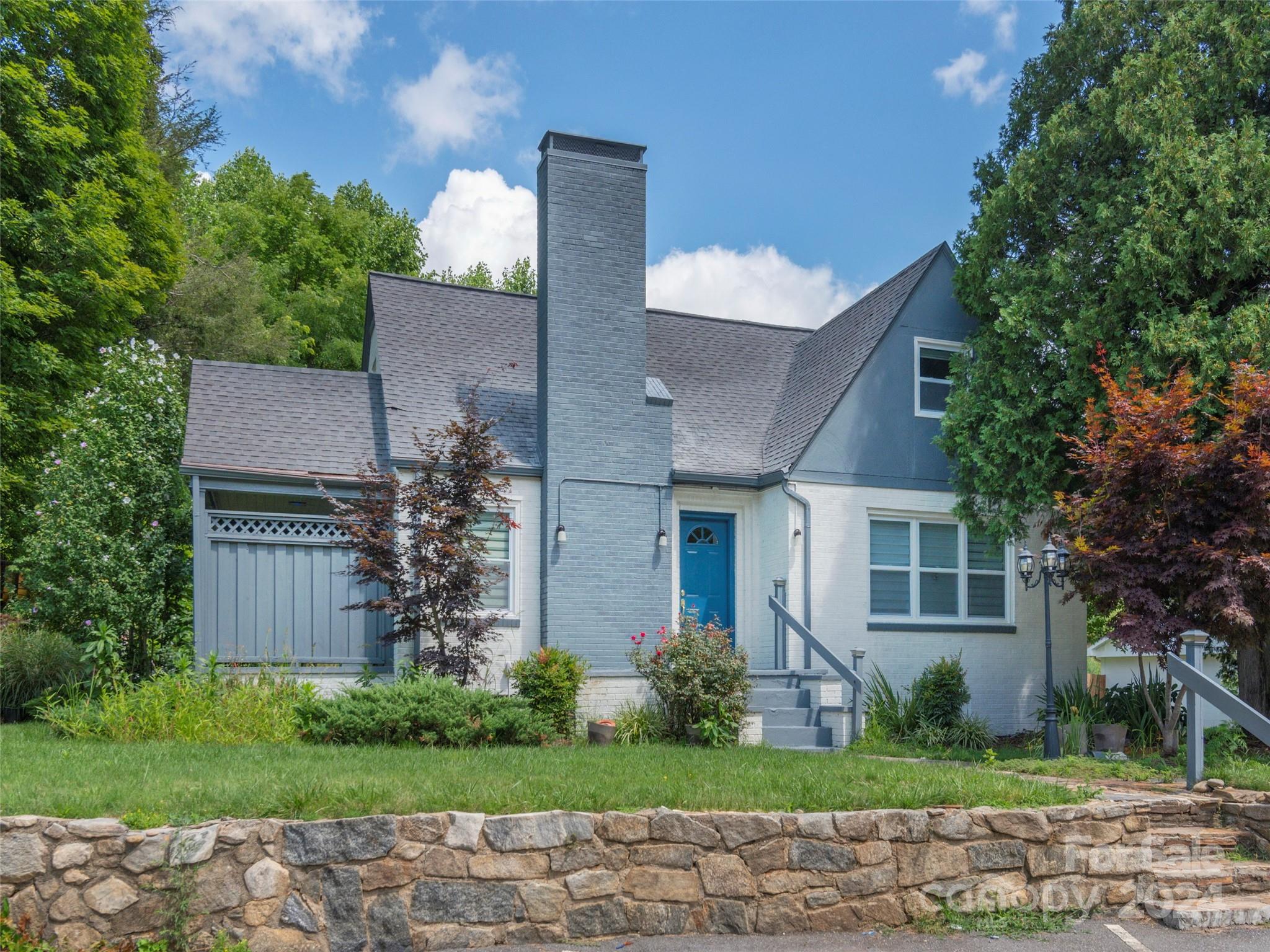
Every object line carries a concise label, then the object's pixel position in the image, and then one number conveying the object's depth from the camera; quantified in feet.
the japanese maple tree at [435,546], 35.47
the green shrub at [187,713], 29.58
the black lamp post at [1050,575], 34.65
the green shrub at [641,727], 35.96
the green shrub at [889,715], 40.27
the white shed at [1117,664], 58.13
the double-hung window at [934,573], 45.55
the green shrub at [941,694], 41.60
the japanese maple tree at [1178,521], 30.78
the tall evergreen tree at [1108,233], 36.11
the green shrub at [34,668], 37.17
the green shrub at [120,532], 39.68
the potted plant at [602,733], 35.55
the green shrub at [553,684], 36.27
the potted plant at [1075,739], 36.83
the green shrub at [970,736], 40.29
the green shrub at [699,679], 35.22
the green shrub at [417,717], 29.53
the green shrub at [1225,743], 32.83
